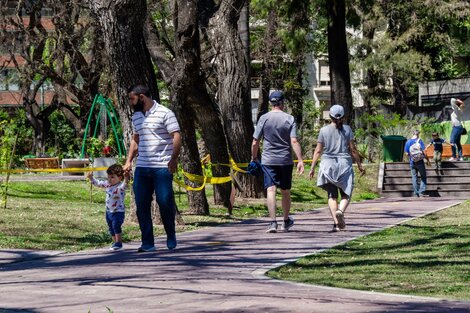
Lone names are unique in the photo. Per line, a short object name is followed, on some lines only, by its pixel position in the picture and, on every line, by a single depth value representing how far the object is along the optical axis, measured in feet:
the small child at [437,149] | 103.14
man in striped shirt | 41.68
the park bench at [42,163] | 133.65
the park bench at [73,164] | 113.50
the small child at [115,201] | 44.27
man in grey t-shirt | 51.26
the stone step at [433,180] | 100.78
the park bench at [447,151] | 115.44
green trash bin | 111.34
